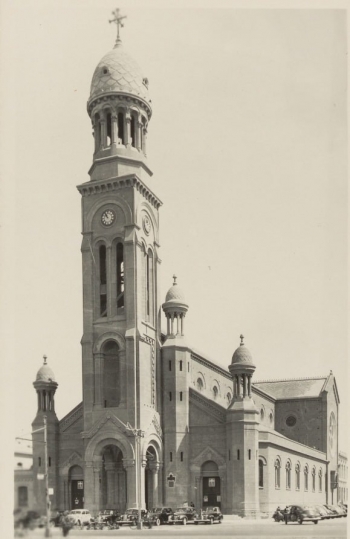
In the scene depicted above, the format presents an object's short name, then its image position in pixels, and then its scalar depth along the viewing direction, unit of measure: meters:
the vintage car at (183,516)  55.06
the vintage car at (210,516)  55.56
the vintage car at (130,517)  54.00
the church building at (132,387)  62.56
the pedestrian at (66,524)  39.47
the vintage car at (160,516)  53.88
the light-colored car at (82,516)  53.07
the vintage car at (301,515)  53.10
